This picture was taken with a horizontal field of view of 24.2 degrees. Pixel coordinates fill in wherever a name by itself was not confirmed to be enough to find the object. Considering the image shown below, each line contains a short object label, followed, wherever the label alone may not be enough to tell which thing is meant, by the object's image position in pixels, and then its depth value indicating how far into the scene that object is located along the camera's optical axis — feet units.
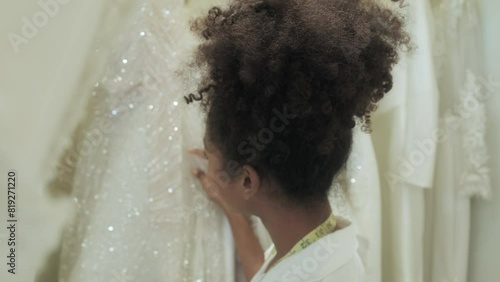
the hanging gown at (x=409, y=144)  6.32
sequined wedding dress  5.64
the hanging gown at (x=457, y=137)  6.55
